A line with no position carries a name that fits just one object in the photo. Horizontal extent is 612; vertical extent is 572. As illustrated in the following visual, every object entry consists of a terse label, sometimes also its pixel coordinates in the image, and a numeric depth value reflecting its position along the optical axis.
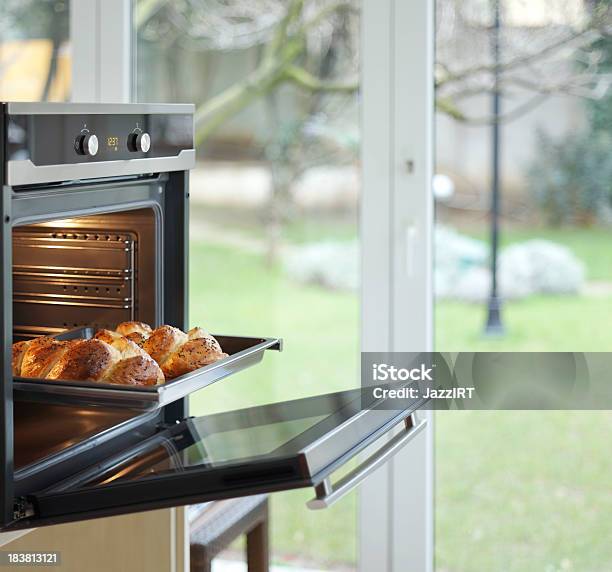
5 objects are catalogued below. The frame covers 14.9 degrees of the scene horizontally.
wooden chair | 4.25
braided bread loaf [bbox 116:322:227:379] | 3.42
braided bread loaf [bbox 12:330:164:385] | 3.32
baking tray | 3.18
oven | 3.20
